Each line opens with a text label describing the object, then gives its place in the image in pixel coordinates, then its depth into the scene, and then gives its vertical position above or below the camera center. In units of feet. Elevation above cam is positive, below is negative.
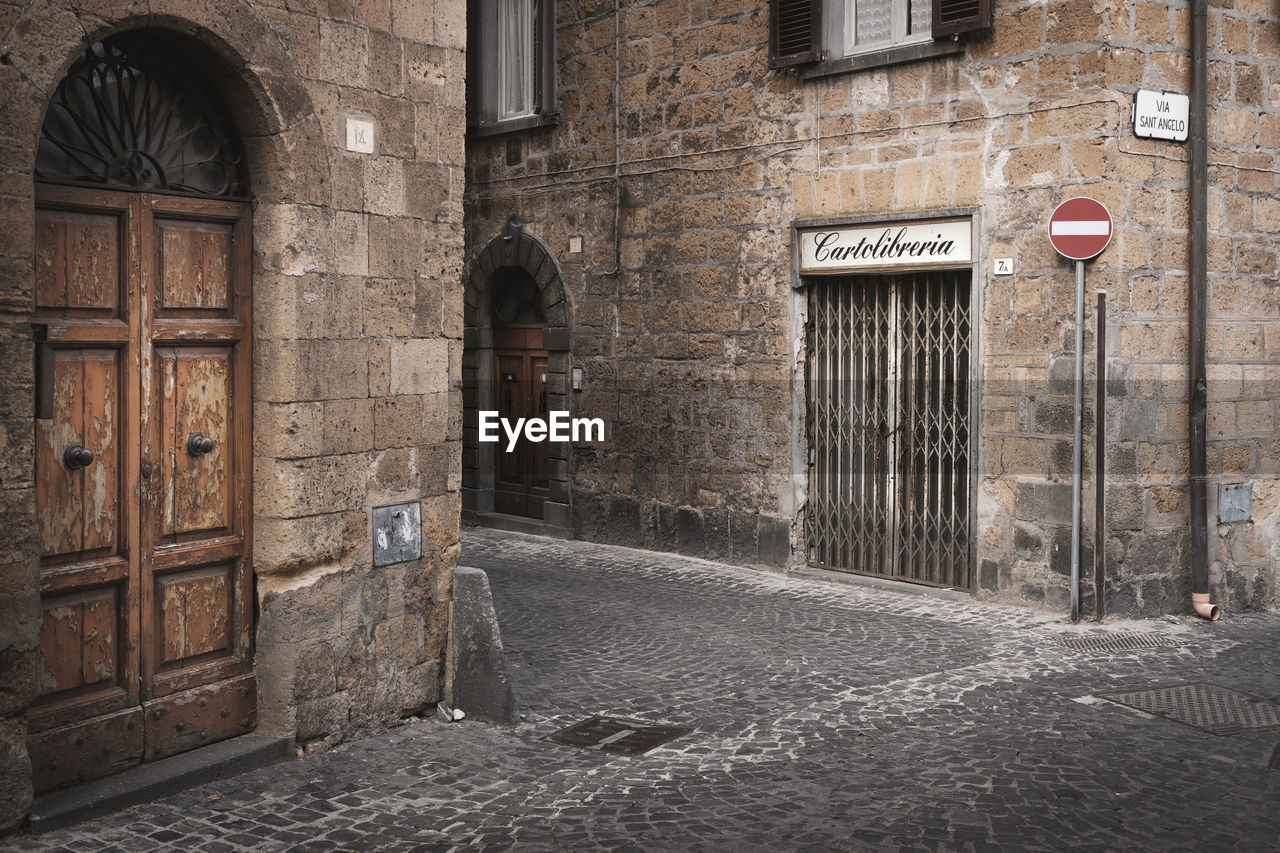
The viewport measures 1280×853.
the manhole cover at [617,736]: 20.06 -5.23
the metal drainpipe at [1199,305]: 29.55 +2.04
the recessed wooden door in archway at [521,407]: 45.75 -0.44
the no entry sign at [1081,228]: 29.07 +3.67
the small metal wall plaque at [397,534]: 20.45 -2.16
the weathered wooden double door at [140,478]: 16.61 -1.11
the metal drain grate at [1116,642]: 27.02 -5.02
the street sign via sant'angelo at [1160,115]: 29.27 +6.18
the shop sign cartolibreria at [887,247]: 32.37 +3.75
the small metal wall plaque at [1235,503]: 30.81 -2.44
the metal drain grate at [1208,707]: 21.43 -5.19
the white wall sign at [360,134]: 19.77 +3.85
